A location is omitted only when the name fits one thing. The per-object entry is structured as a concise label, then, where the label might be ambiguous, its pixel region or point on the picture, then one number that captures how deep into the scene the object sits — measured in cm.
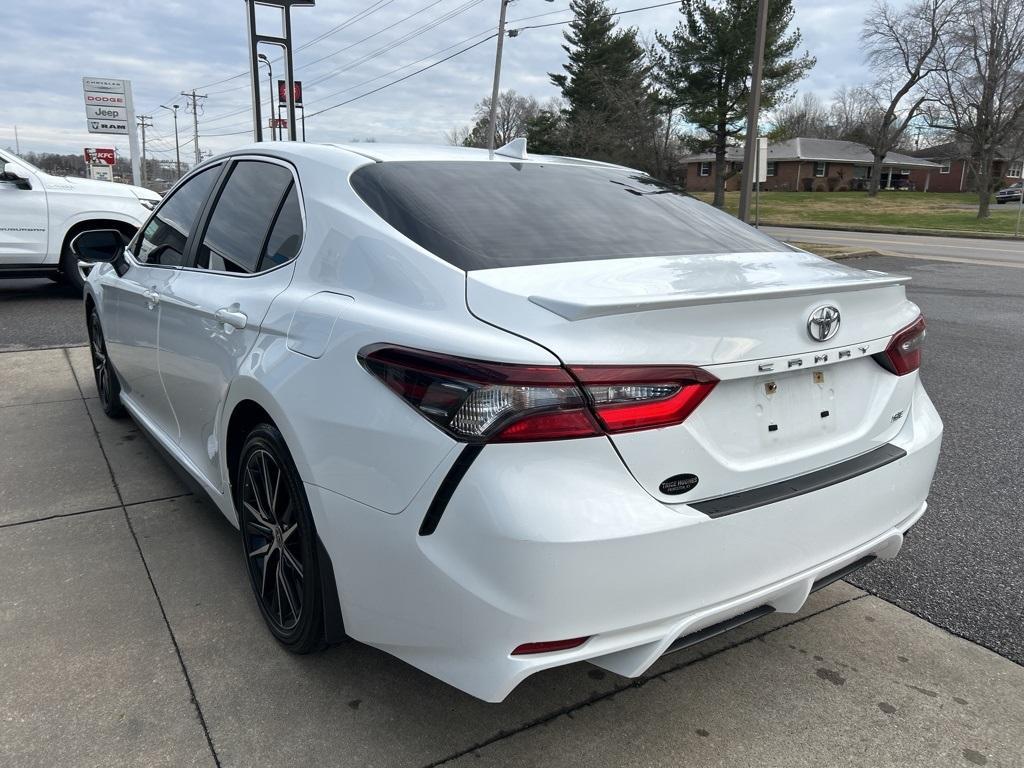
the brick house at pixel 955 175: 7738
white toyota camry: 177
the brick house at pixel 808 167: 7612
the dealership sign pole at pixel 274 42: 1822
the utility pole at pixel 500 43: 3195
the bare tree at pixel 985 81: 4234
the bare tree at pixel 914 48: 4859
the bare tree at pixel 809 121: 9219
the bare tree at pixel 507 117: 6844
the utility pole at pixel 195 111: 7394
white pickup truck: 946
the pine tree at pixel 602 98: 4772
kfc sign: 3734
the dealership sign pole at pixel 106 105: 2611
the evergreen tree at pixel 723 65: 4253
